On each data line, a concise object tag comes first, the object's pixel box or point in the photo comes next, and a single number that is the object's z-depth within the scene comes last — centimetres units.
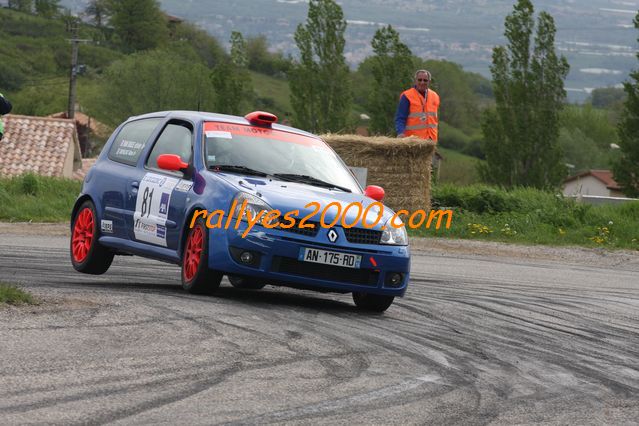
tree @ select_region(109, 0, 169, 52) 19949
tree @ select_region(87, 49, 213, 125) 14638
